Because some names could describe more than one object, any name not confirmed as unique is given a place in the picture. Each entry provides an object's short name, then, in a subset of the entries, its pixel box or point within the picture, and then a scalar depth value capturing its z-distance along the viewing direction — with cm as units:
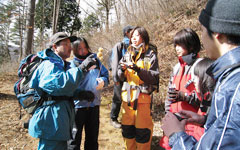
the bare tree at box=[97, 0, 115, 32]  1155
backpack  188
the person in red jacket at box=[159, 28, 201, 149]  193
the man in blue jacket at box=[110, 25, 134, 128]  317
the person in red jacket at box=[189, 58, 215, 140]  170
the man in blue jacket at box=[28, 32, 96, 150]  178
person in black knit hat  75
